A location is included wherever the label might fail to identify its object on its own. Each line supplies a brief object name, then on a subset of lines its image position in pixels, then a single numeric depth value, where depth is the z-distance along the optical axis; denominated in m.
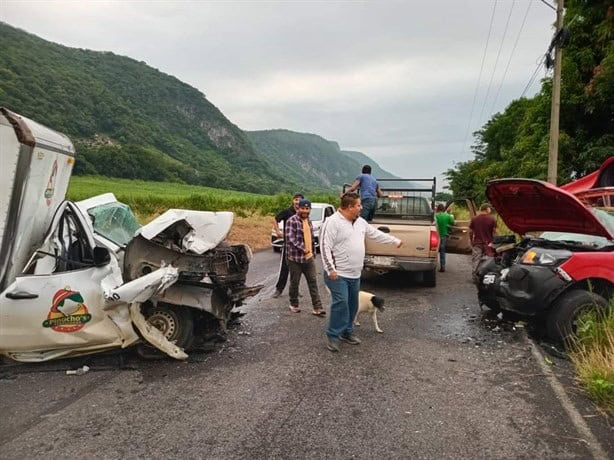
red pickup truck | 5.50
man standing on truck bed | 9.64
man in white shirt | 5.46
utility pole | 13.46
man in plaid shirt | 7.23
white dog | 6.25
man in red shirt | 9.85
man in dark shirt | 7.90
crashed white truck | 4.66
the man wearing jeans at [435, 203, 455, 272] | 11.25
